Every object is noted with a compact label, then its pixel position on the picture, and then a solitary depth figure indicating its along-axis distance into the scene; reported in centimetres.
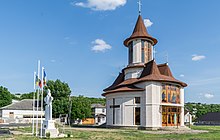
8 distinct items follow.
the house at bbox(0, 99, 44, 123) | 6860
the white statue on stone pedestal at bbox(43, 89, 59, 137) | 2297
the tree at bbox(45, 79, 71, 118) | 5691
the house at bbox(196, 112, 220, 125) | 8393
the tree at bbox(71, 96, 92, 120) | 5762
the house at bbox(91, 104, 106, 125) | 7300
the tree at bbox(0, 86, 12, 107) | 8270
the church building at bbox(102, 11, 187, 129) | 3547
